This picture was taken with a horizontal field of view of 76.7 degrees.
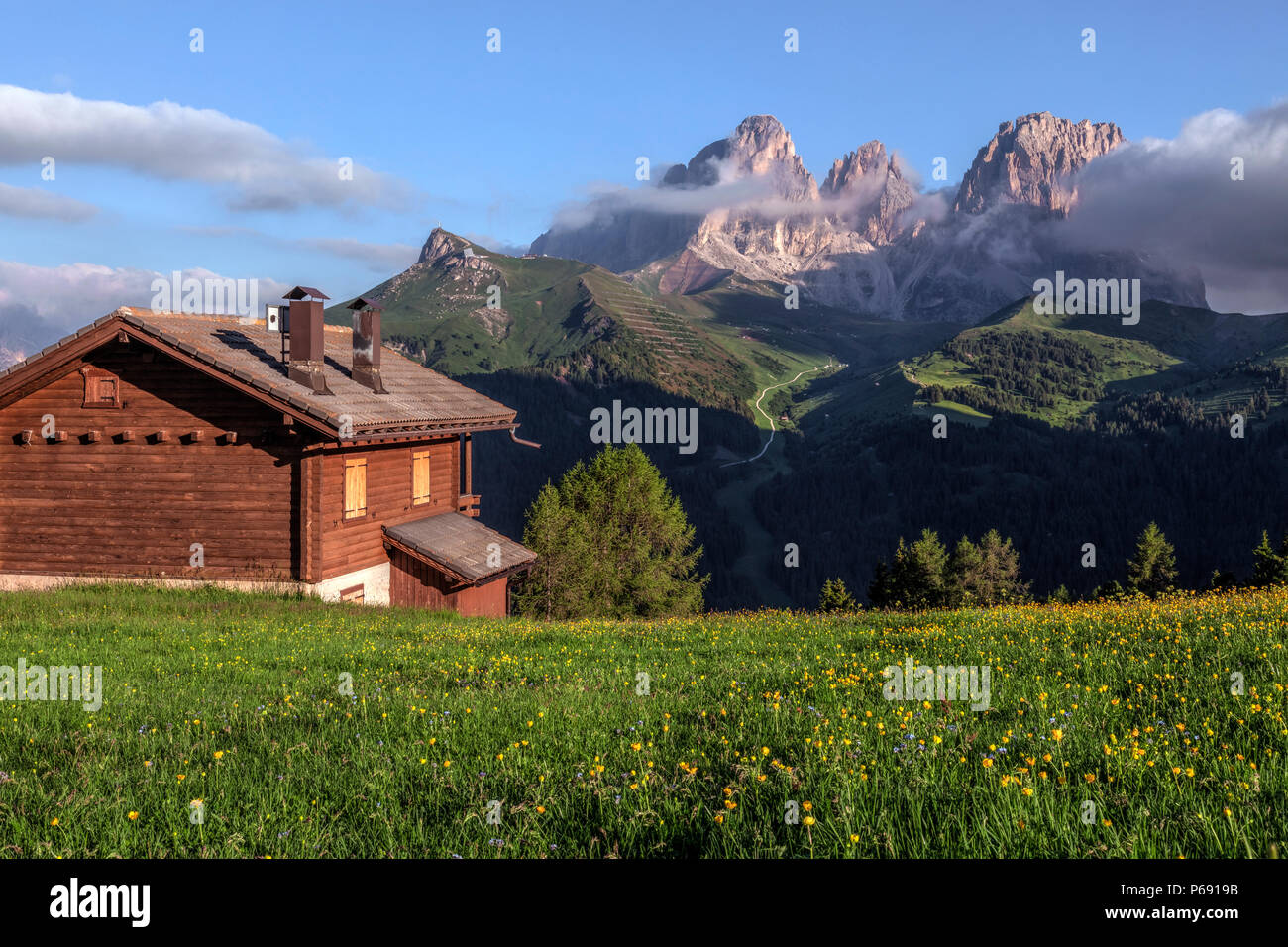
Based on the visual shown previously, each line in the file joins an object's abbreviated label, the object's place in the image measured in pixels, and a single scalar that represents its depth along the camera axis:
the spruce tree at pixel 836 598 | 80.06
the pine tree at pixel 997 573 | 91.19
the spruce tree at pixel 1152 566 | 92.88
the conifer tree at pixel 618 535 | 51.66
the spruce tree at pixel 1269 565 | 63.81
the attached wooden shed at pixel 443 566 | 26.41
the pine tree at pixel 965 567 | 90.56
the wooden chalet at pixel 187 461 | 23.31
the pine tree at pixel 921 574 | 86.56
